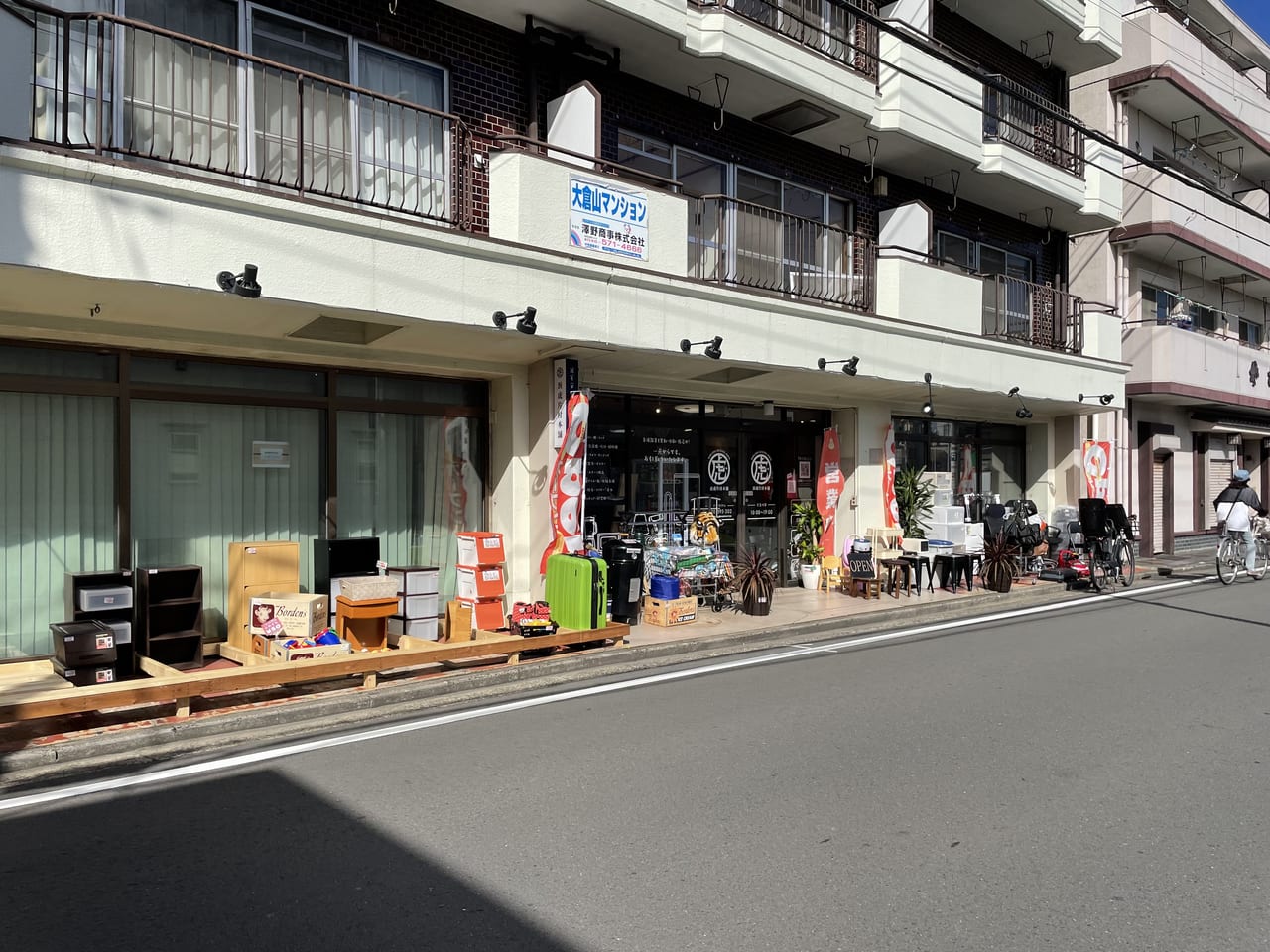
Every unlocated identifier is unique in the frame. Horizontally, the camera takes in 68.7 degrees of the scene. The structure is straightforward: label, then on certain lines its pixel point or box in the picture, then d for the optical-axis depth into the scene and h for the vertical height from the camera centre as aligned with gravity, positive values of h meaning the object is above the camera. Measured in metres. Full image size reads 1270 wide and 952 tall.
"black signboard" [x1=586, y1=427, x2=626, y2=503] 12.34 +0.21
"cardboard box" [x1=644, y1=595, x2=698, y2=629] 11.15 -1.59
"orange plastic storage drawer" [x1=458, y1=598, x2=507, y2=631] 9.65 -1.38
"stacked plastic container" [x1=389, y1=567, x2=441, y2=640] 9.35 -1.25
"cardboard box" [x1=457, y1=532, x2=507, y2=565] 9.70 -0.72
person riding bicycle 16.00 -0.47
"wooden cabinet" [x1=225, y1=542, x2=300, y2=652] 8.82 -0.91
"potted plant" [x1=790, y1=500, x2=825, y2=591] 15.27 -0.87
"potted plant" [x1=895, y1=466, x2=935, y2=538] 16.25 -0.43
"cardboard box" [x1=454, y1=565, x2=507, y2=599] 9.66 -1.08
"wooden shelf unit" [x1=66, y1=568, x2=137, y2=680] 7.74 -1.10
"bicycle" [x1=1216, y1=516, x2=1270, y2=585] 16.77 -1.35
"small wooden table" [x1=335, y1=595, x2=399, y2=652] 8.51 -1.32
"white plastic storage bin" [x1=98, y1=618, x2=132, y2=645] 7.83 -1.29
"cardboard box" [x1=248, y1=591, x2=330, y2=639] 8.35 -1.21
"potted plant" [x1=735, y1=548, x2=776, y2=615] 12.00 -1.38
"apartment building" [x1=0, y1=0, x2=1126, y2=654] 7.73 +2.11
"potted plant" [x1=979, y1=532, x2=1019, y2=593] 15.04 -1.42
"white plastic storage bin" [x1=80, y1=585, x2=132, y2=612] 7.72 -1.00
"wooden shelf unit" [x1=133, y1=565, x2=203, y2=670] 8.19 -1.23
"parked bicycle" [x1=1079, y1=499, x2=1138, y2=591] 15.70 -1.11
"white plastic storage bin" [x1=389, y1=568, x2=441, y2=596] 9.35 -1.03
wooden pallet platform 6.39 -1.55
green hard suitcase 9.54 -1.18
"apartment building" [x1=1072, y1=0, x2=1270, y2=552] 21.66 +5.68
